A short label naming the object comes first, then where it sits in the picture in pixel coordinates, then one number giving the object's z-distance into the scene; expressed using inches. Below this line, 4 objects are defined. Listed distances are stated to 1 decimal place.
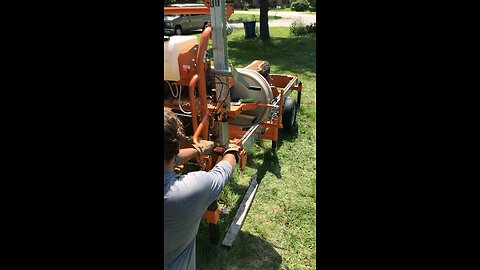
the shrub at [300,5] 1554.4
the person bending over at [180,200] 67.9
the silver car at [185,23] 777.6
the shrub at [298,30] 861.7
